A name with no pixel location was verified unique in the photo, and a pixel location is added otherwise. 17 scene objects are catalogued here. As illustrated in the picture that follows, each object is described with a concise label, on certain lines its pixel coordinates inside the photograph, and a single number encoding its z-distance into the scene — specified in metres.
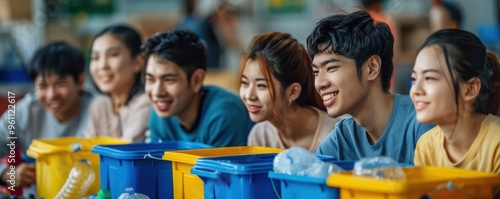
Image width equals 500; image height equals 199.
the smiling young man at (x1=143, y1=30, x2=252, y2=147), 3.97
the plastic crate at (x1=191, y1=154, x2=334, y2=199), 2.68
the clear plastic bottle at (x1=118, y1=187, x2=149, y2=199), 3.01
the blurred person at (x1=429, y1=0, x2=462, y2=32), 6.31
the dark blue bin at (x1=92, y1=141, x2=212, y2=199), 3.29
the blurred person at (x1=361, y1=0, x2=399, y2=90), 6.41
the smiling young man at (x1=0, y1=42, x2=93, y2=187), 4.87
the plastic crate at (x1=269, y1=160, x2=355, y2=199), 2.42
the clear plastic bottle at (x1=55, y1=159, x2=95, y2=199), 3.51
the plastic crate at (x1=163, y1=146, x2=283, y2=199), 3.01
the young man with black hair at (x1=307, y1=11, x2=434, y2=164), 2.94
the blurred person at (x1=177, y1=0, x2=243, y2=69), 9.14
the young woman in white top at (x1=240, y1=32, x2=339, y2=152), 3.53
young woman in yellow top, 2.52
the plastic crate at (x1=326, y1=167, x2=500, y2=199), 2.17
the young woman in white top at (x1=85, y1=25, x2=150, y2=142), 4.70
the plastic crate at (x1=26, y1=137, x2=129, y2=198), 3.72
